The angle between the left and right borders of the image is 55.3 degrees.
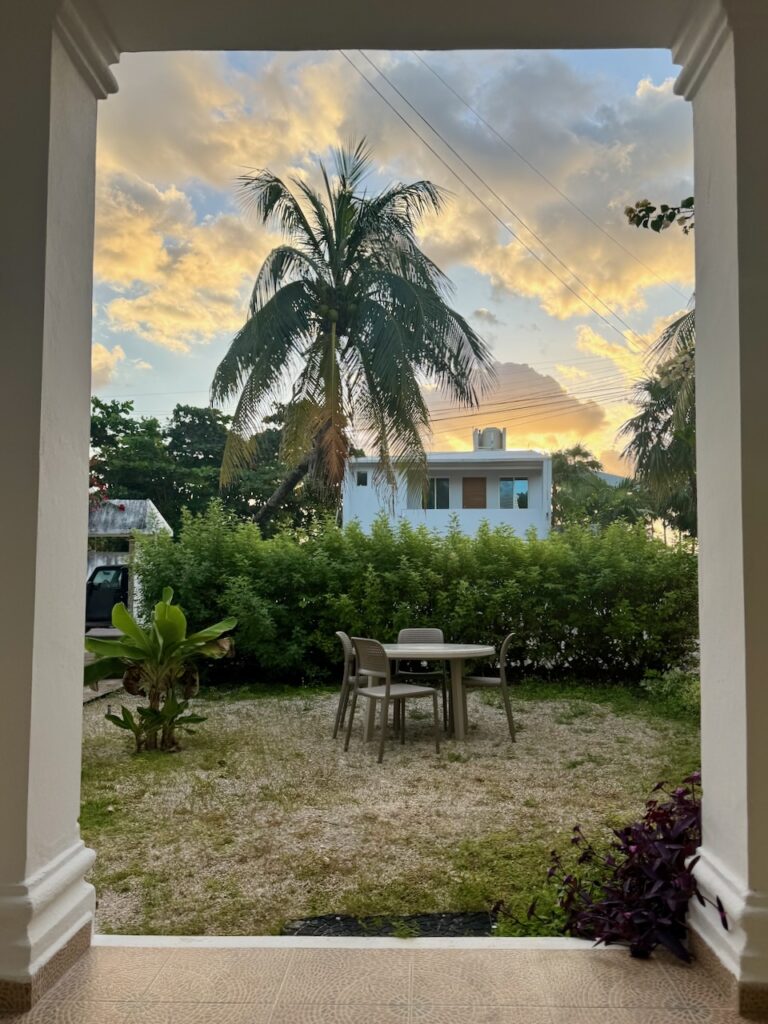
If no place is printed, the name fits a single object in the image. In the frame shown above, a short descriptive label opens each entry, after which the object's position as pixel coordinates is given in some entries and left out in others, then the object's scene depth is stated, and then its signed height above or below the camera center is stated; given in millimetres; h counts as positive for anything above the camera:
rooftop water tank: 20078 +2897
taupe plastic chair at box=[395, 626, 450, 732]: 6688 -838
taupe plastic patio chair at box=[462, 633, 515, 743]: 5797 -1104
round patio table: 5586 -848
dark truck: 11195 -754
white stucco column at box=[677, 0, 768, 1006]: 1783 +151
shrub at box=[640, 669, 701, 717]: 7122 -1510
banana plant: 5434 -905
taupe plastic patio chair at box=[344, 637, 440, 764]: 5188 -1032
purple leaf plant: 2041 -1017
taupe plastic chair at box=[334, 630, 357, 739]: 5852 -1097
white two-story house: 19094 +1439
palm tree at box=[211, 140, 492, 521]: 11305 +3332
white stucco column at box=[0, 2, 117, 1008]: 1798 +96
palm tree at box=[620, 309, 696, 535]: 8367 +1844
